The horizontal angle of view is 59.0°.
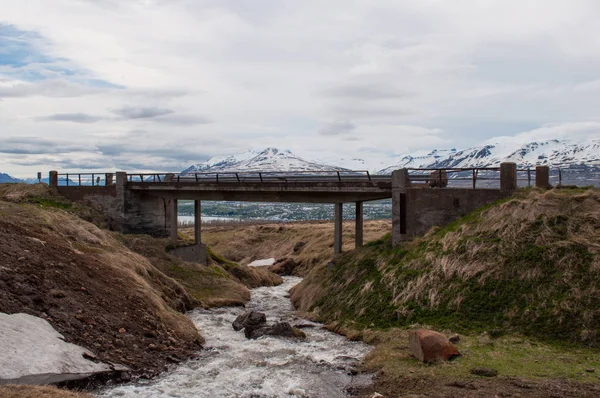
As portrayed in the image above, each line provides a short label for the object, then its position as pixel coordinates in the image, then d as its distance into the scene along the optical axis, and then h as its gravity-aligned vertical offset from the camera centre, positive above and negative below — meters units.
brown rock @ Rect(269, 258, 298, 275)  49.56 -7.01
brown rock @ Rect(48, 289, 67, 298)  16.73 -3.12
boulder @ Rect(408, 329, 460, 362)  15.22 -4.51
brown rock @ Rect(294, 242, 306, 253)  56.84 -5.76
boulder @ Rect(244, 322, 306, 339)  20.11 -5.29
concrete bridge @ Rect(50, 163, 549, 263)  26.21 -0.08
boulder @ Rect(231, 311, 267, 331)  20.89 -5.14
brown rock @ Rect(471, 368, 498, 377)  13.68 -4.69
